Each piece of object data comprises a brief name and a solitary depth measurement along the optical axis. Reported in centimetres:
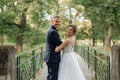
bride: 690
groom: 647
